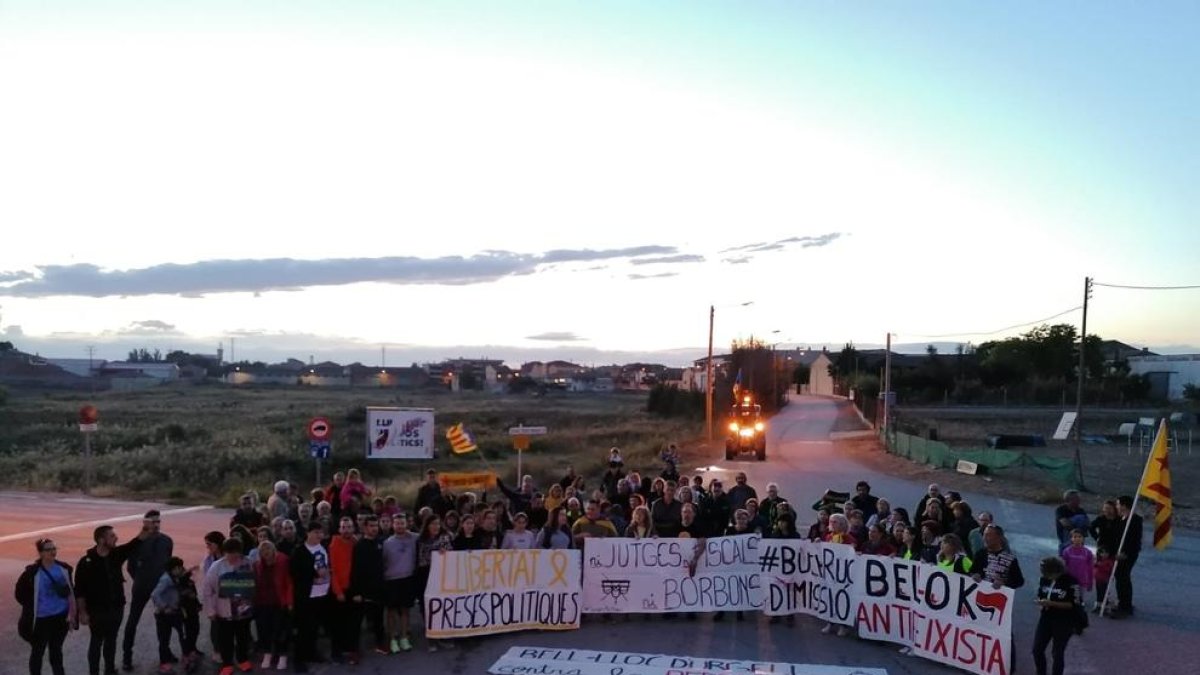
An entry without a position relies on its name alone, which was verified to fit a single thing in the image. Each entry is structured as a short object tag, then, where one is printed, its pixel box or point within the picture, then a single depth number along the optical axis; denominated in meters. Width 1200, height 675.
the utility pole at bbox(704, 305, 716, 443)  52.28
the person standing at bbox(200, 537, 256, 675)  10.56
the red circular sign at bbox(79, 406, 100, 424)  25.02
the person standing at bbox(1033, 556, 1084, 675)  10.08
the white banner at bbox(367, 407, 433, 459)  22.62
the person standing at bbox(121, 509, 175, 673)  10.84
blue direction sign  20.44
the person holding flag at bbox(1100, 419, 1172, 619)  13.82
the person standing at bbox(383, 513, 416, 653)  11.55
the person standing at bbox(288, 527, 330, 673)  10.83
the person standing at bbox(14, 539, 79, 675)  9.82
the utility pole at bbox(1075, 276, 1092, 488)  31.55
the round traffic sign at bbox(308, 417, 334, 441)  20.45
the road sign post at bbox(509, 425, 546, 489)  22.12
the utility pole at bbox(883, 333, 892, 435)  50.38
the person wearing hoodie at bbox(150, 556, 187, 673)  10.66
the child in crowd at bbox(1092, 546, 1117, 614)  13.80
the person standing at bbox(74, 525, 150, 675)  10.24
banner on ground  10.64
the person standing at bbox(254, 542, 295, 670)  10.66
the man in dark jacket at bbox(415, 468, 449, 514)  14.92
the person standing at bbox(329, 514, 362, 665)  11.12
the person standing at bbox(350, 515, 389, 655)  11.21
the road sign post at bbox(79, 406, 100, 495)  25.08
